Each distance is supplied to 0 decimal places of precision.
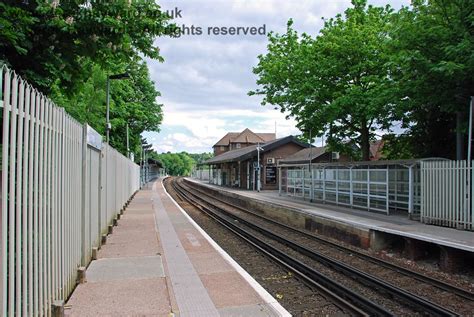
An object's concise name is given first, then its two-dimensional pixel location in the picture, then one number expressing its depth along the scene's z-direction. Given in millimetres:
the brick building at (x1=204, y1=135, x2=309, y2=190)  39497
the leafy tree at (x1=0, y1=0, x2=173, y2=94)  5465
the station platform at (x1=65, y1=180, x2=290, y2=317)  5066
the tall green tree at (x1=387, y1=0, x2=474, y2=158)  11578
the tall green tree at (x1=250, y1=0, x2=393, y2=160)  19562
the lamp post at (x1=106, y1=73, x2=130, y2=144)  18822
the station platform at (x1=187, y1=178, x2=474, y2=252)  9614
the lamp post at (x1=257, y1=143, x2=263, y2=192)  35438
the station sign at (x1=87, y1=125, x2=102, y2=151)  6855
